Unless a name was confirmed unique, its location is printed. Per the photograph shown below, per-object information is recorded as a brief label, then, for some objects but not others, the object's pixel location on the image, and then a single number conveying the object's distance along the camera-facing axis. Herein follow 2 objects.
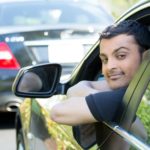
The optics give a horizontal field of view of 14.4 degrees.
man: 2.41
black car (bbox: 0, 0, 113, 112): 7.07
